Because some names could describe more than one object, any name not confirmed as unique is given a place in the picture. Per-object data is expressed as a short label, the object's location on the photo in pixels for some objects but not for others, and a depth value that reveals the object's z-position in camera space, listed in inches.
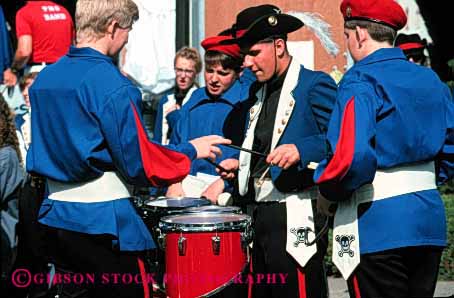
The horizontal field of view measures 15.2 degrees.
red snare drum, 345.0
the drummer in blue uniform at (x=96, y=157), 299.8
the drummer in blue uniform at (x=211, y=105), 436.7
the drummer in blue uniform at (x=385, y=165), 280.7
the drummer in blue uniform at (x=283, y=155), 330.0
